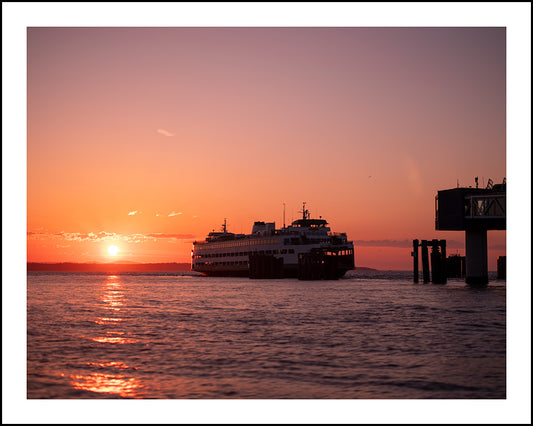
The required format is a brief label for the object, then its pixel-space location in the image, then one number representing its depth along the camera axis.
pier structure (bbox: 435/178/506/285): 74.88
